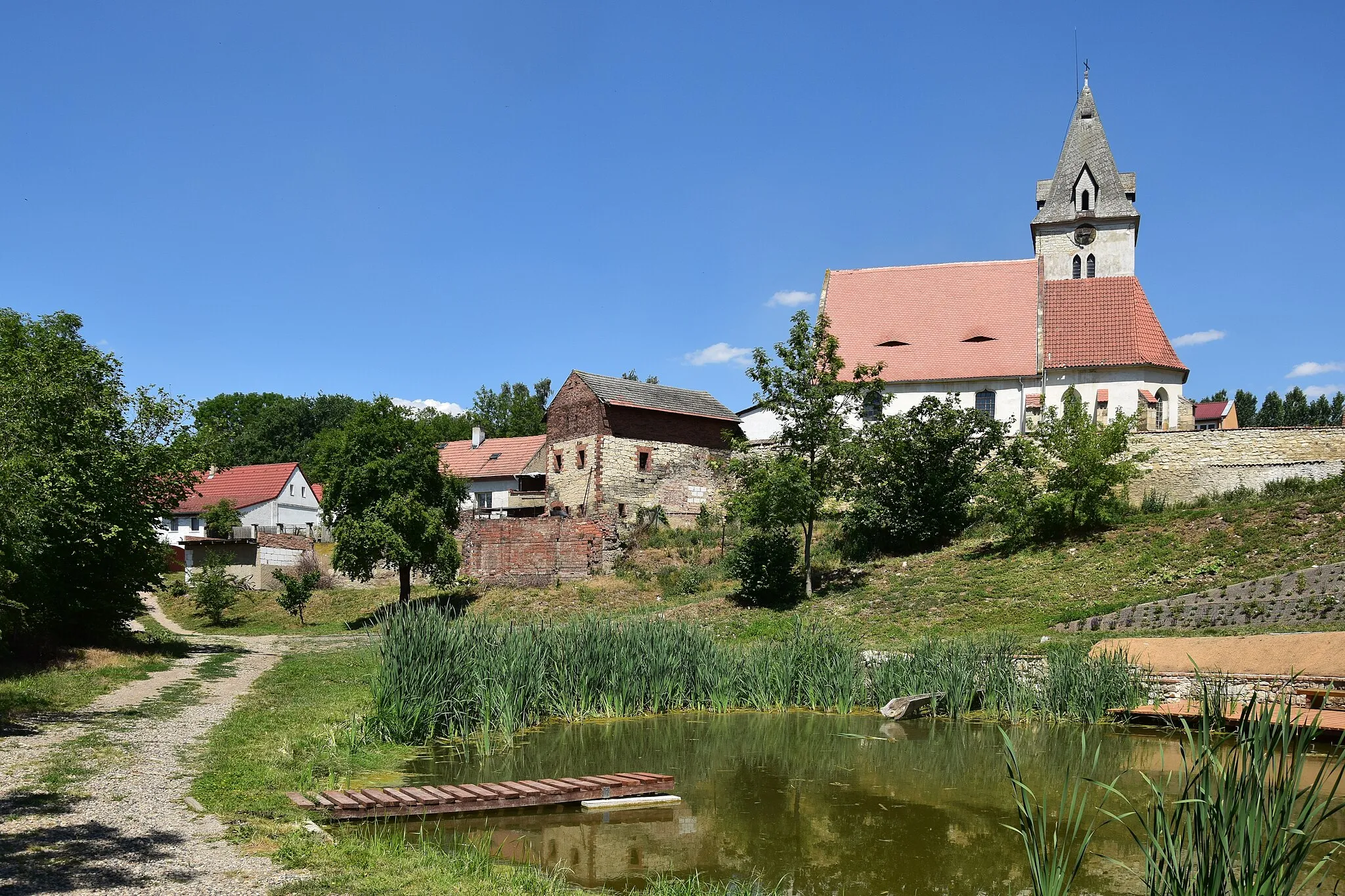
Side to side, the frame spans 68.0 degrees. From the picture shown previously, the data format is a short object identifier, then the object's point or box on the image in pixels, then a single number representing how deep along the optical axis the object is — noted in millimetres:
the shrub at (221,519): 49656
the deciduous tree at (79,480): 16562
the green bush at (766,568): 28203
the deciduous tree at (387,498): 32625
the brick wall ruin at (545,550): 35906
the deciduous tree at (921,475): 30234
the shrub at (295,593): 34469
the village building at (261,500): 54000
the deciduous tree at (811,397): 28812
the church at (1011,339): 39250
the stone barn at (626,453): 40531
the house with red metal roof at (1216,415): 66688
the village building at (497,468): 50344
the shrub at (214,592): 33781
